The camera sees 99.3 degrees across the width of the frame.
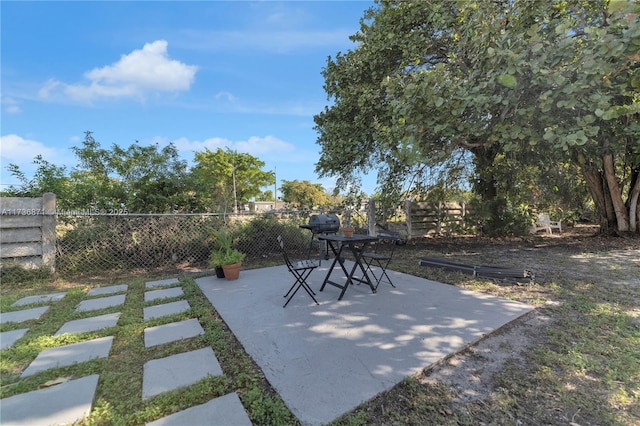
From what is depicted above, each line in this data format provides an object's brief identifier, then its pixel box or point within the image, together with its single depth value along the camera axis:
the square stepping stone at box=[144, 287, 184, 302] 3.34
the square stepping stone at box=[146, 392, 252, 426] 1.38
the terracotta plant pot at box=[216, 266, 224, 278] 4.17
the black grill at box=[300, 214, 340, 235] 4.79
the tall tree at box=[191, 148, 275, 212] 22.17
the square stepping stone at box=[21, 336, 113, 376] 1.92
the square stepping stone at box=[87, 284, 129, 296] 3.53
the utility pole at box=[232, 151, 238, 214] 23.01
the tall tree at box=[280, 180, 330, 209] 29.35
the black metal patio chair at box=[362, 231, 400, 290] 3.59
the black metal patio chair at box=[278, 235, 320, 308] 2.91
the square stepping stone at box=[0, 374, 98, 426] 1.42
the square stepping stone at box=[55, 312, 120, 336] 2.49
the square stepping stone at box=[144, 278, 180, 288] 3.85
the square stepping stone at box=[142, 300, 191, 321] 2.80
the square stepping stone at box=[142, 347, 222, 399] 1.67
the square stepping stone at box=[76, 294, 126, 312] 3.01
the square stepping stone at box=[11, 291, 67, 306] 3.21
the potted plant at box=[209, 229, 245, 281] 4.07
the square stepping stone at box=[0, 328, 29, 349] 2.24
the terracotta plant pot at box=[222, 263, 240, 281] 4.07
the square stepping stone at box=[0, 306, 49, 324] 2.74
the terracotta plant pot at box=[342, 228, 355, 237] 3.70
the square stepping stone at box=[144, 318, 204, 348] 2.27
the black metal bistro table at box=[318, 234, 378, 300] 3.25
